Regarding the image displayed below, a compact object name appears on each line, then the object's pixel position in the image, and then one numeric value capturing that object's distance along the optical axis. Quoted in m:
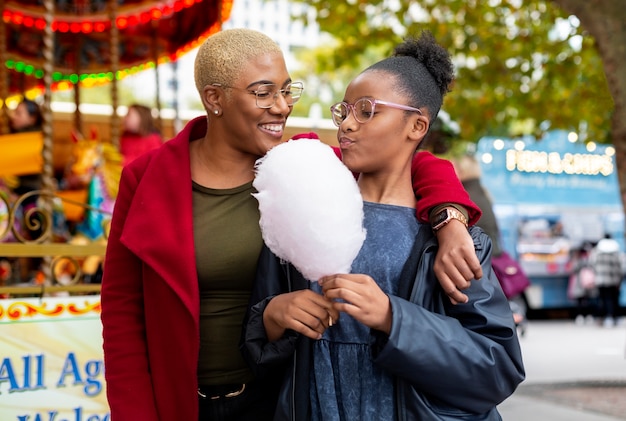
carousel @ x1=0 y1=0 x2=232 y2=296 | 4.30
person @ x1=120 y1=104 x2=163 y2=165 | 7.56
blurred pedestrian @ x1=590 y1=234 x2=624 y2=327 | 14.98
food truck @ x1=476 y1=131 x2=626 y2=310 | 15.83
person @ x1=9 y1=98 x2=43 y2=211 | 6.64
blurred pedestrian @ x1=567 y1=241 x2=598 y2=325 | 15.40
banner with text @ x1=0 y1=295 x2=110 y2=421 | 3.49
